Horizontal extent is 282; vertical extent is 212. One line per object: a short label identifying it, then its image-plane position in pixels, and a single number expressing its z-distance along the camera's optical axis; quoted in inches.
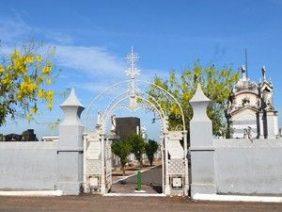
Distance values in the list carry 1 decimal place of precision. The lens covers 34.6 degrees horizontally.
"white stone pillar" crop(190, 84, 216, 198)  621.3
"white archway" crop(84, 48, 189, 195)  657.0
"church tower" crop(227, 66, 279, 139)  1529.9
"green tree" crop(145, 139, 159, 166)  1895.9
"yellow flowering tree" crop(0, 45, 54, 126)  890.1
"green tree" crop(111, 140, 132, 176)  1465.3
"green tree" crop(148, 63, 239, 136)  1314.0
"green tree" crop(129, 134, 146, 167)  1733.5
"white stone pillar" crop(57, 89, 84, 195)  666.2
